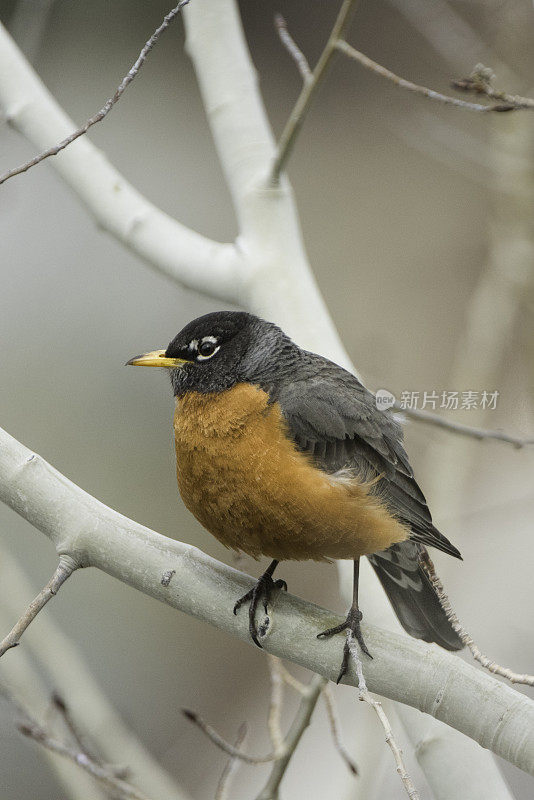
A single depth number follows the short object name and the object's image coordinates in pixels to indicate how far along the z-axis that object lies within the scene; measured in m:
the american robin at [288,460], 5.49
